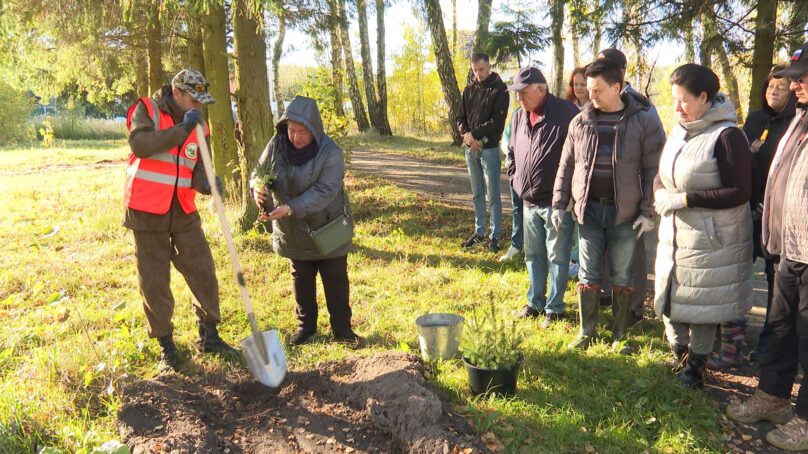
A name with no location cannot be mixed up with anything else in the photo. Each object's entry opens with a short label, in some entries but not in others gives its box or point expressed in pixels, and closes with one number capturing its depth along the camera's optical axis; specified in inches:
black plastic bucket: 127.5
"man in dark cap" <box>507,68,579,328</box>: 167.6
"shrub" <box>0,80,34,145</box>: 1031.6
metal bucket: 144.7
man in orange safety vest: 135.2
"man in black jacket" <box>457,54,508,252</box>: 235.9
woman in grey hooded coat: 146.2
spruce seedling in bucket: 127.7
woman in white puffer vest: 118.9
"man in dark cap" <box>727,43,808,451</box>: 108.0
